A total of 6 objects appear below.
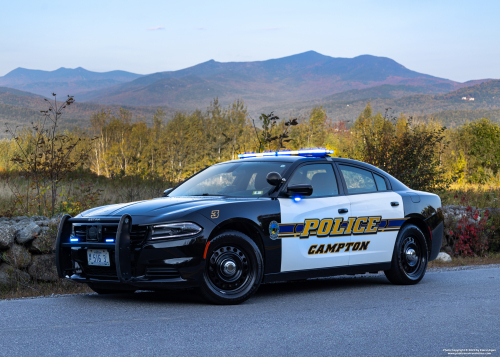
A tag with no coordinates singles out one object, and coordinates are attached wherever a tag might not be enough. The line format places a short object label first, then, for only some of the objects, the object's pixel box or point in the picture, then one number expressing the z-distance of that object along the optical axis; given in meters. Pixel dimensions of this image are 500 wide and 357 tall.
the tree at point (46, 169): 11.52
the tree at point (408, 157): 16.12
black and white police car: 5.94
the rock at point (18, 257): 8.84
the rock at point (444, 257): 13.03
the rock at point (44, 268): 8.91
